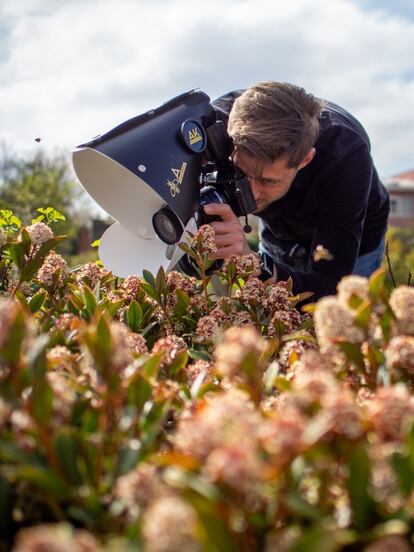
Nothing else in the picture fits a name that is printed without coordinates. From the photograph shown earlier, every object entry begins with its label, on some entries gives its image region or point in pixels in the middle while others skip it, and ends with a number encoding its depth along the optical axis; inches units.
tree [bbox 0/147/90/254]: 780.0
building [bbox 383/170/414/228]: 1603.1
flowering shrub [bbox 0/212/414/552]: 20.6
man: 95.8
